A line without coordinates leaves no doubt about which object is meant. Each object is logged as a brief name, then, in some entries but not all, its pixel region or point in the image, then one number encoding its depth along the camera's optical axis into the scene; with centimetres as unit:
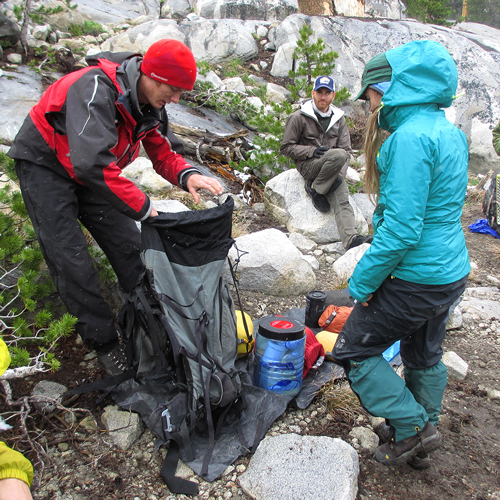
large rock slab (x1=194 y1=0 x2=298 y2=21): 1633
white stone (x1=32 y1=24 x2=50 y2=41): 1075
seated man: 567
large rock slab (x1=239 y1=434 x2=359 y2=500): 214
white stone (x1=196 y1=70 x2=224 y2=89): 1055
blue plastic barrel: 281
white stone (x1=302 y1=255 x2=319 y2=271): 519
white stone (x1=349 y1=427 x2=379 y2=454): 259
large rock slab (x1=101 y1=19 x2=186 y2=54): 1202
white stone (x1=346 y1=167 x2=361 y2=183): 771
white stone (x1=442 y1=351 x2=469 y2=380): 333
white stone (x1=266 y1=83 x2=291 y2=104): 1152
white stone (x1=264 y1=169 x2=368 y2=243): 594
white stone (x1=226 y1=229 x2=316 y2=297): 434
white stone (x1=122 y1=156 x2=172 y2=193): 603
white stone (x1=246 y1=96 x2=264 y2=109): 1008
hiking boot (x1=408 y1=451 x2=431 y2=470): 238
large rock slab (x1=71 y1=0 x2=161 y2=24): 1495
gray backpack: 244
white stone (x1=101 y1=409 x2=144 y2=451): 252
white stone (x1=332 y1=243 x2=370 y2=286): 488
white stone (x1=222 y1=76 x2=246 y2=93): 1101
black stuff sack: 596
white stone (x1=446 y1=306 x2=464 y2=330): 402
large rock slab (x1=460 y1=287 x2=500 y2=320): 425
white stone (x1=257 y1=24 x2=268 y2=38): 1502
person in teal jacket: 190
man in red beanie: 236
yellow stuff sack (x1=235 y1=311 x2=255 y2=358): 312
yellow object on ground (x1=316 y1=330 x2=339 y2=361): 346
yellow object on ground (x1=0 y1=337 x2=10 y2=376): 139
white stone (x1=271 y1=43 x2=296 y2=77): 1316
